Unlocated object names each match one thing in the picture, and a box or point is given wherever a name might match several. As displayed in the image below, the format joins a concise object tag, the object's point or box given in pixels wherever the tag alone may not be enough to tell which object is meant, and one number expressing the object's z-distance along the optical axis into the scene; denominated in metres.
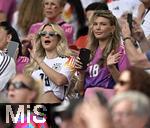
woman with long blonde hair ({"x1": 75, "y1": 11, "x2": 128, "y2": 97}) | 17.64
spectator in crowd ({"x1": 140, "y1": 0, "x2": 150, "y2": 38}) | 20.67
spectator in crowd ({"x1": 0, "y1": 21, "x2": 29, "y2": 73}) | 20.14
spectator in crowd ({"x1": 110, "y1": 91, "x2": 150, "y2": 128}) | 9.74
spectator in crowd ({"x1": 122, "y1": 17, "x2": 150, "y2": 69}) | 15.49
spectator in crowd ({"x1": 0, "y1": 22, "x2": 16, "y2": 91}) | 18.52
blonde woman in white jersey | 18.70
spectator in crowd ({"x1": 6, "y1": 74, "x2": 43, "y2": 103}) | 14.73
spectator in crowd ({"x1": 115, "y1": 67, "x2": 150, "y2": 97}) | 11.83
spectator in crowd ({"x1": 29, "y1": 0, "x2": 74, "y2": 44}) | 21.78
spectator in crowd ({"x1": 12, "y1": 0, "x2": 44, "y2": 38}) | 22.73
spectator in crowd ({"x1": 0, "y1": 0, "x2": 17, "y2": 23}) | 24.19
